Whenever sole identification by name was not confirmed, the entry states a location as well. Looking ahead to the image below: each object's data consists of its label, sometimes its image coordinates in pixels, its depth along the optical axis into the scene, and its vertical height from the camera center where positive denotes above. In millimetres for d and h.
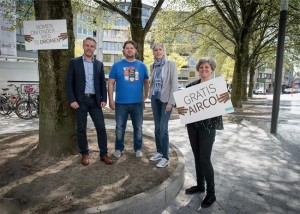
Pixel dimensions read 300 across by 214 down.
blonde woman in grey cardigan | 3281 -83
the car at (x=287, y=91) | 48957 -564
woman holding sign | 2660 -621
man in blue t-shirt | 3389 -47
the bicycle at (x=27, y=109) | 8342 -1033
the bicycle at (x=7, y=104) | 8987 -908
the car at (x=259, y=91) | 42318 -615
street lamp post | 6155 +707
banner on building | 10608 +2329
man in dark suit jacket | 3199 -127
